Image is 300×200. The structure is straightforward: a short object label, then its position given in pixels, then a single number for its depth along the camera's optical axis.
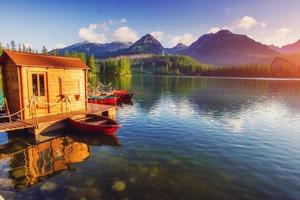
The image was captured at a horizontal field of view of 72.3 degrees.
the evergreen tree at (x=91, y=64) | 144.75
